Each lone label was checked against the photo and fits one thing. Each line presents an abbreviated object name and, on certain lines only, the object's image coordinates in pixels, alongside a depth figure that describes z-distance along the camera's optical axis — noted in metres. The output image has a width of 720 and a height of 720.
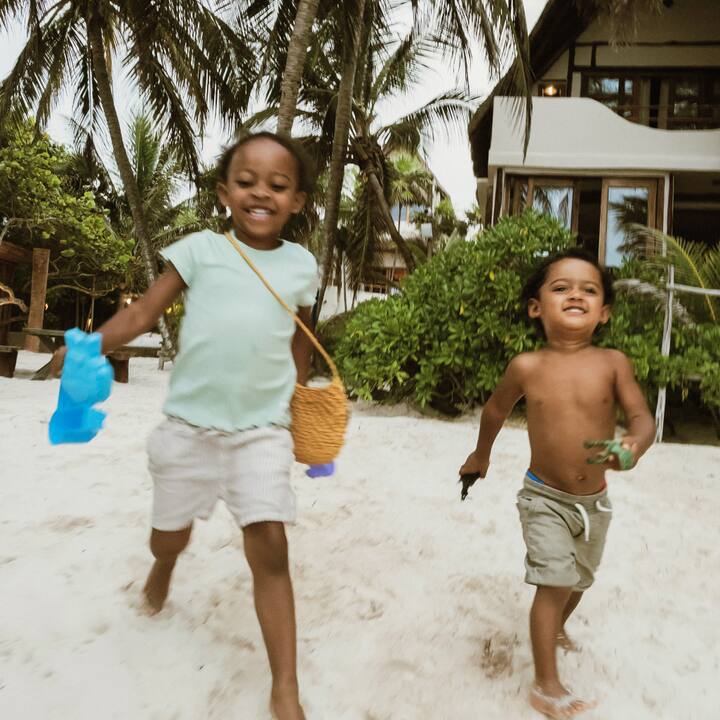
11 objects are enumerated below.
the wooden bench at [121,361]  9.78
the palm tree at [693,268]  6.18
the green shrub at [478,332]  6.06
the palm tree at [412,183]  19.88
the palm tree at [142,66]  10.08
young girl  1.63
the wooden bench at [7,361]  9.69
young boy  1.74
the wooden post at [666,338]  5.94
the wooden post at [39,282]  15.62
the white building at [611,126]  9.98
